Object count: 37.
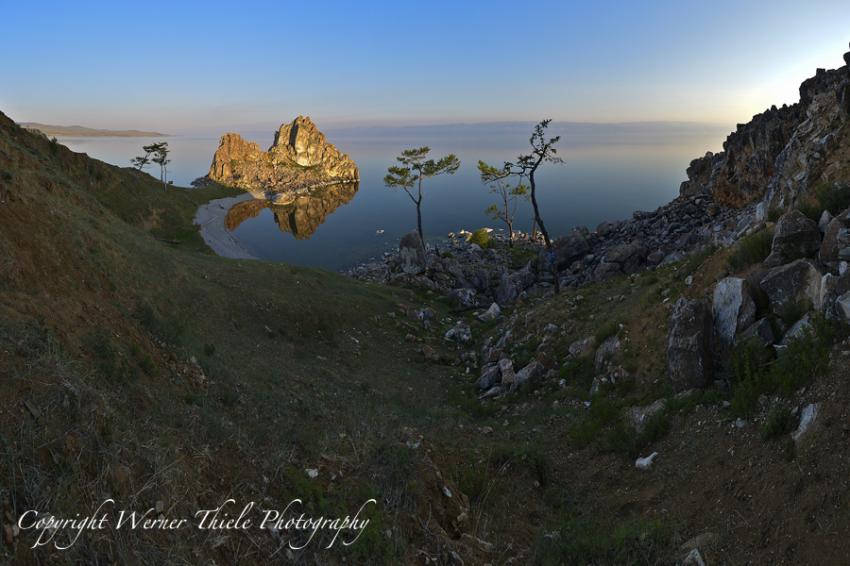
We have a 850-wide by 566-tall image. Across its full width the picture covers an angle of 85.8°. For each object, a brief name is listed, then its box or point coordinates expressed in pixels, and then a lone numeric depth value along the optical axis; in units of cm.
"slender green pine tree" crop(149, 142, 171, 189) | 10125
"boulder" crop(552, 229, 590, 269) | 3725
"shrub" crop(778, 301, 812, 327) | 959
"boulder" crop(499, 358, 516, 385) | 1800
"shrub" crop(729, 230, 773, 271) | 1232
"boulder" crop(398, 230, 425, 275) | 4162
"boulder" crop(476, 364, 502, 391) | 1892
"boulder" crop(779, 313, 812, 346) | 886
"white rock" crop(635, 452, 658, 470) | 966
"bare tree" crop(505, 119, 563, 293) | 3125
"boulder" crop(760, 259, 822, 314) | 977
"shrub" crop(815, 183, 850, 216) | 1138
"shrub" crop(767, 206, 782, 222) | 1533
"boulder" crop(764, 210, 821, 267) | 1105
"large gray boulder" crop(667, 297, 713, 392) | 1096
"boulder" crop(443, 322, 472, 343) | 2614
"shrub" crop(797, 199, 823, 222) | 1193
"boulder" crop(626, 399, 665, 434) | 1107
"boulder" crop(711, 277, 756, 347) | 1060
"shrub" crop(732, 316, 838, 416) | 820
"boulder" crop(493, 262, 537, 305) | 3431
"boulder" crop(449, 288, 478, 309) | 3334
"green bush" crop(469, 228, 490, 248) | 5861
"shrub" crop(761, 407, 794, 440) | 768
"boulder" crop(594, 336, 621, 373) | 1505
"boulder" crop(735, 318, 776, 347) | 977
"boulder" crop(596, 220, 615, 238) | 4109
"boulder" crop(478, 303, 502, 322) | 2926
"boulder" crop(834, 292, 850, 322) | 823
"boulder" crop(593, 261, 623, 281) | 3127
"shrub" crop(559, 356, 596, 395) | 1545
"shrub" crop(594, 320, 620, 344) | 1619
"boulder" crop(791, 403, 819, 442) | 721
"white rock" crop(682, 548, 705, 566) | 624
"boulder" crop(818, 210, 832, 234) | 1108
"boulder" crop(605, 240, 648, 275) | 3123
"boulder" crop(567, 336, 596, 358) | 1672
